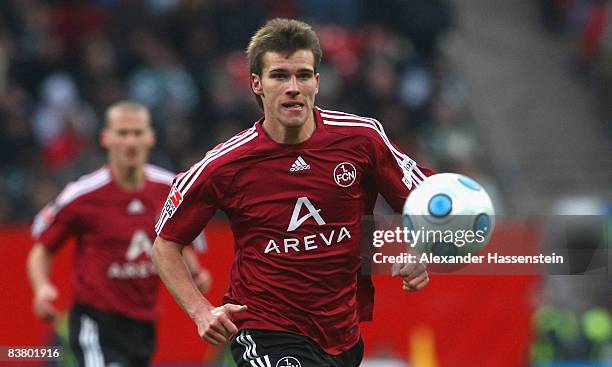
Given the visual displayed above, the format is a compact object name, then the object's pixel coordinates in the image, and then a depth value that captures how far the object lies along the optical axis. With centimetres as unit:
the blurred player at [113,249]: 1606
